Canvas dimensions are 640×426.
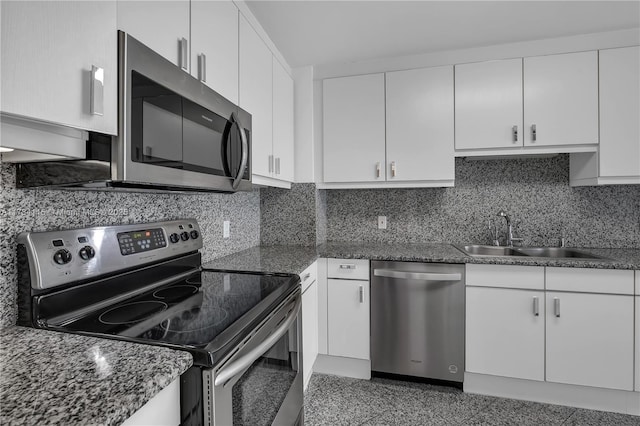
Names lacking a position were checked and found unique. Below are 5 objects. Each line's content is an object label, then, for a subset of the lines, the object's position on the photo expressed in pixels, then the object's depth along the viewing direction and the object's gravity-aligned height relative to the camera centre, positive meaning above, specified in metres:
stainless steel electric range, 0.78 -0.31
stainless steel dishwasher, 2.04 -0.69
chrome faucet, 2.38 -0.15
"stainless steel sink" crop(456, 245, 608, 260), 2.26 -0.29
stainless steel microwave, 0.82 +0.22
